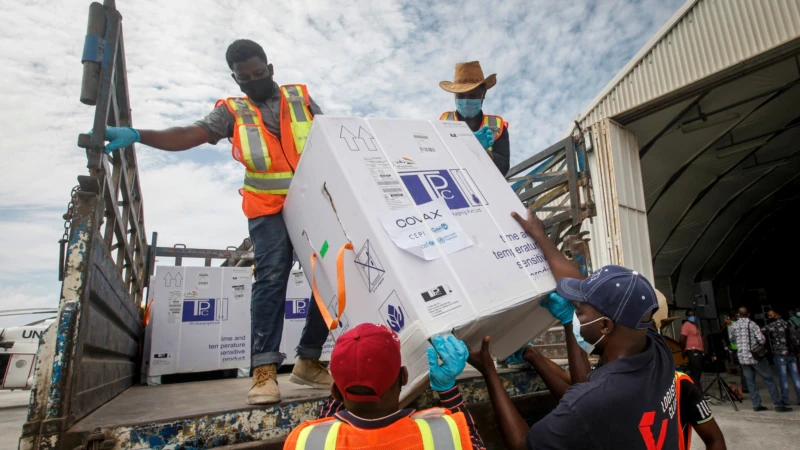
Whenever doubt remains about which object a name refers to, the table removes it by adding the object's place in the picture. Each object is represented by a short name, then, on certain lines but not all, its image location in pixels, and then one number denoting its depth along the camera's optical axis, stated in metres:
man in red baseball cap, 1.15
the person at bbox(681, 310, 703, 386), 8.63
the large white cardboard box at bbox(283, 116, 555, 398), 1.48
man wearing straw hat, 3.05
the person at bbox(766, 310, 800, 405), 7.70
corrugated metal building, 6.46
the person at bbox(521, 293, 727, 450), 1.93
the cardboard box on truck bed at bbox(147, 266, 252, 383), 4.21
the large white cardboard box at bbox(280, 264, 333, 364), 5.00
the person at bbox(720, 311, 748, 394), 13.43
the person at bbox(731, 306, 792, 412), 7.60
